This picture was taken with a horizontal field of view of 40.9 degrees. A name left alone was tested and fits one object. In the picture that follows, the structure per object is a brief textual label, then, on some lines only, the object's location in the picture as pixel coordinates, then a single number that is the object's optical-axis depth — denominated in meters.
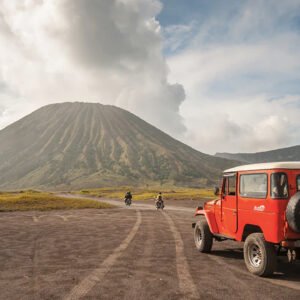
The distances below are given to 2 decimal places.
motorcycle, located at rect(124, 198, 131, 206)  48.38
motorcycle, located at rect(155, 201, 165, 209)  40.31
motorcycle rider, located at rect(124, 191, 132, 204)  48.53
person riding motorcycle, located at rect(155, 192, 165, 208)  40.33
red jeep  9.70
